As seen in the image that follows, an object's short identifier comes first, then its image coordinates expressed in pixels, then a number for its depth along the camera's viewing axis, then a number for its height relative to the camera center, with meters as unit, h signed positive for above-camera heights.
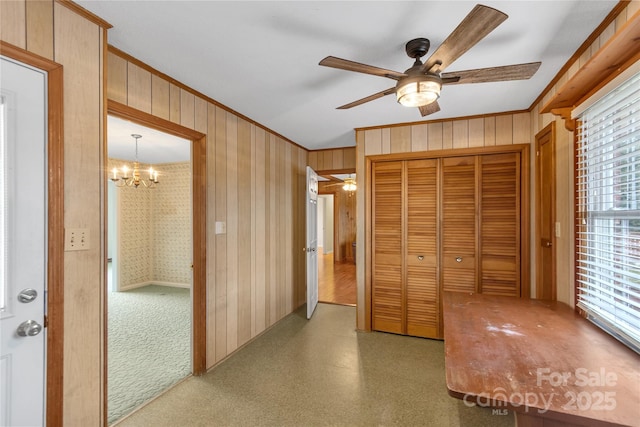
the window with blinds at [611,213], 1.28 +0.00
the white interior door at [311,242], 3.87 -0.43
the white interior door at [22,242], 1.17 -0.12
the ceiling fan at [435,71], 1.27 +0.77
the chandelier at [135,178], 4.10 +0.60
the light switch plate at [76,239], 1.36 -0.12
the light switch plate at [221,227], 2.62 -0.13
